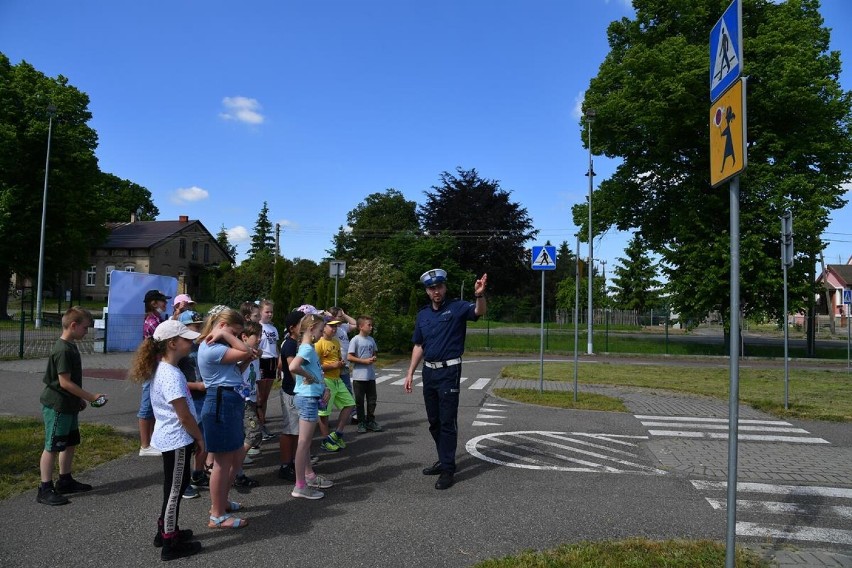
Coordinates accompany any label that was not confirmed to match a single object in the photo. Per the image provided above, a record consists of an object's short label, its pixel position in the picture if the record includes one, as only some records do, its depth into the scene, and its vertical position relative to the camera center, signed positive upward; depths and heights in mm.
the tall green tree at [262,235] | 102812 +12495
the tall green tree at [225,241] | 99125 +10928
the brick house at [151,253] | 56938 +5097
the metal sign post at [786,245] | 10922 +1387
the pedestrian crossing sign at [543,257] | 11445 +1103
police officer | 5996 -467
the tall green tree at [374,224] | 72000 +11614
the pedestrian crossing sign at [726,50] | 3369 +1591
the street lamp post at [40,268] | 28733 +1757
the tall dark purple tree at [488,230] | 58094 +8067
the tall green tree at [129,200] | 67375 +13235
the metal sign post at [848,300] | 20458 +768
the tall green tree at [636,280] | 28781 +1981
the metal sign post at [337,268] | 19230 +1331
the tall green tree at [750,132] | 23562 +7929
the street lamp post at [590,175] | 25344 +6305
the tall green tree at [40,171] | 35875 +8303
